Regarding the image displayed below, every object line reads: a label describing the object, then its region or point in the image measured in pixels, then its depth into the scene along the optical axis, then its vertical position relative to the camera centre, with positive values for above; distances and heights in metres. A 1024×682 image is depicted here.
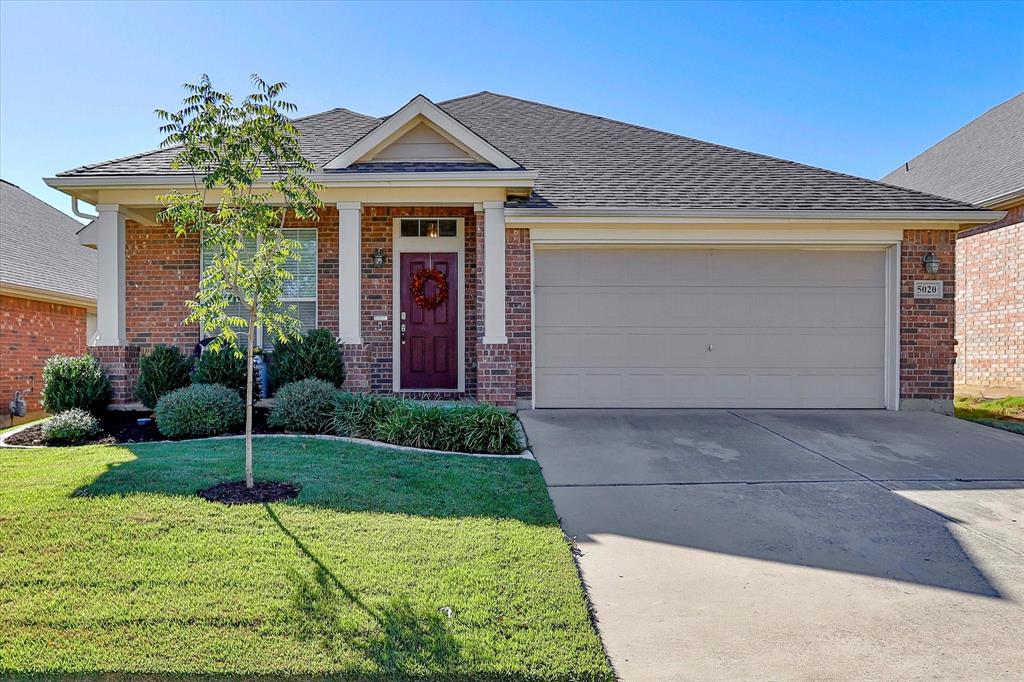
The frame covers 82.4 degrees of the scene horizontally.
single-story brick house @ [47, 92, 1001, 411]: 8.14 +0.82
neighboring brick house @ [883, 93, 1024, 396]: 11.01 +1.33
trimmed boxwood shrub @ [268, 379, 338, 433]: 6.84 -0.92
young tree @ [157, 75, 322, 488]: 4.29 +1.05
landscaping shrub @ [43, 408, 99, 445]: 6.60 -1.12
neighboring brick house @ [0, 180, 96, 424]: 12.10 +0.82
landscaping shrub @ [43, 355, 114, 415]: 7.44 -0.70
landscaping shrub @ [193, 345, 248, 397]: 7.57 -0.51
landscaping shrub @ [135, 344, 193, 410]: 7.75 -0.58
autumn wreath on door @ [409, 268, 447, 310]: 9.19 +0.68
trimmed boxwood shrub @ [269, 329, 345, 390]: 7.67 -0.38
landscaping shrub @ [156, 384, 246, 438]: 6.63 -0.94
